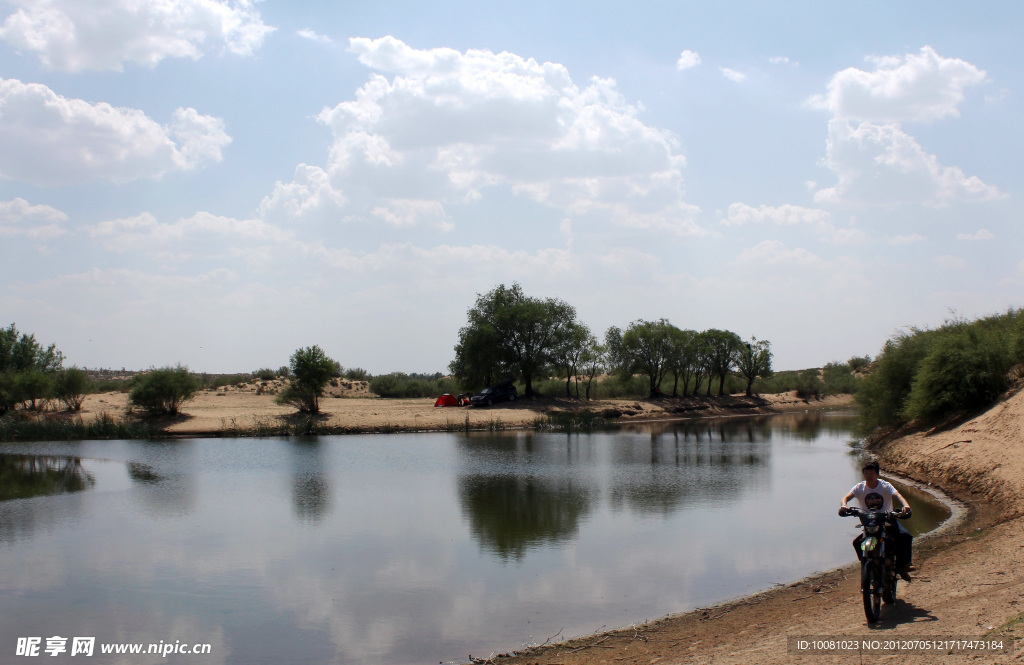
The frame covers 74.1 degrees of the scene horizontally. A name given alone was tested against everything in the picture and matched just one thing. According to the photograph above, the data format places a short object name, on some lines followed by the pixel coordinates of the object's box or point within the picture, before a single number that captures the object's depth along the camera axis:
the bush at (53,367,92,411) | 46.47
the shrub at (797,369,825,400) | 82.31
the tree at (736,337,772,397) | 75.69
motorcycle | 8.05
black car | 58.72
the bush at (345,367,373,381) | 93.56
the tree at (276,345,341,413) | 47.41
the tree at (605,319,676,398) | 68.88
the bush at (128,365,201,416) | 44.81
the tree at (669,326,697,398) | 69.12
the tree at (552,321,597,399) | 63.06
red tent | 60.14
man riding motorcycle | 8.41
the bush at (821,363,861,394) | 84.25
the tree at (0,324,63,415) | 44.28
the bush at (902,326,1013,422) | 23.77
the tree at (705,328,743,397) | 72.81
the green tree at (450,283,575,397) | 61.19
